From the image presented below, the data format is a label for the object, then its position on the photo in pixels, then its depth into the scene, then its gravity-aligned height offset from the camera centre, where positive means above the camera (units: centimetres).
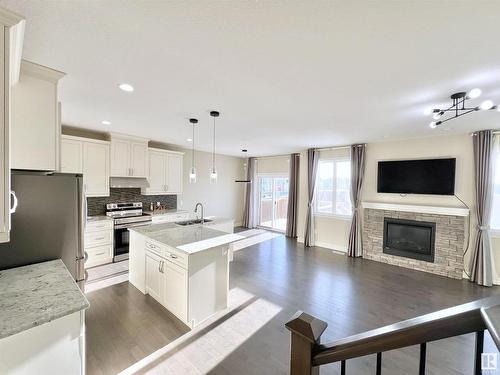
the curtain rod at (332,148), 561 +97
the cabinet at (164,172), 526 +24
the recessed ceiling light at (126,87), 223 +99
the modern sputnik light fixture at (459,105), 203 +96
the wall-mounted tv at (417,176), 418 +20
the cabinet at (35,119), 169 +48
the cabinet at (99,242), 412 -119
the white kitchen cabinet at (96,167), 427 +26
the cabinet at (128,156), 460 +55
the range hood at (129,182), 467 -2
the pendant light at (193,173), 338 +14
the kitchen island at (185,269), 258 -113
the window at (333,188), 567 -9
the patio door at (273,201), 771 -64
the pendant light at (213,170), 305 +20
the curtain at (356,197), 518 -29
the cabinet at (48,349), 115 -97
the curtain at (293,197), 673 -40
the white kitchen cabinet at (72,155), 399 +47
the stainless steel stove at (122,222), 449 -87
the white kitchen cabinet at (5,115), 114 +34
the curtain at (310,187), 603 -8
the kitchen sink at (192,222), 418 -78
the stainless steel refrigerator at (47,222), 177 -37
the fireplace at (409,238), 438 -110
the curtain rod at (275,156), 721 +94
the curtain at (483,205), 376 -31
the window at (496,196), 379 -15
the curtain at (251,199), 801 -58
